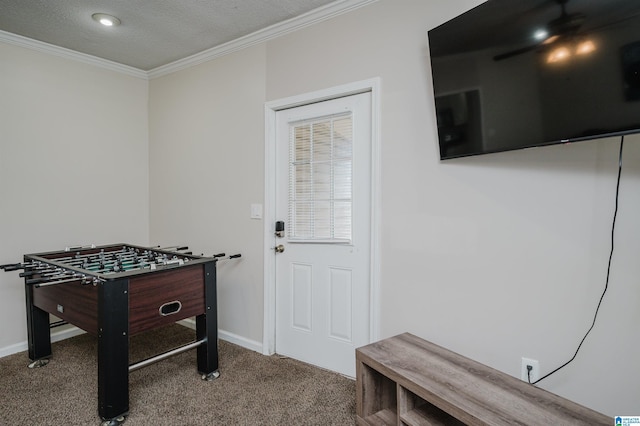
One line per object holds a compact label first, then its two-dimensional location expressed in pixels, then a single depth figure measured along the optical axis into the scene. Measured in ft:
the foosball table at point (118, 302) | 6.25
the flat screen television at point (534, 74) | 4.19
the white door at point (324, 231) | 7.84
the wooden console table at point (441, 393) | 4.27
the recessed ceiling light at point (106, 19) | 8.19
